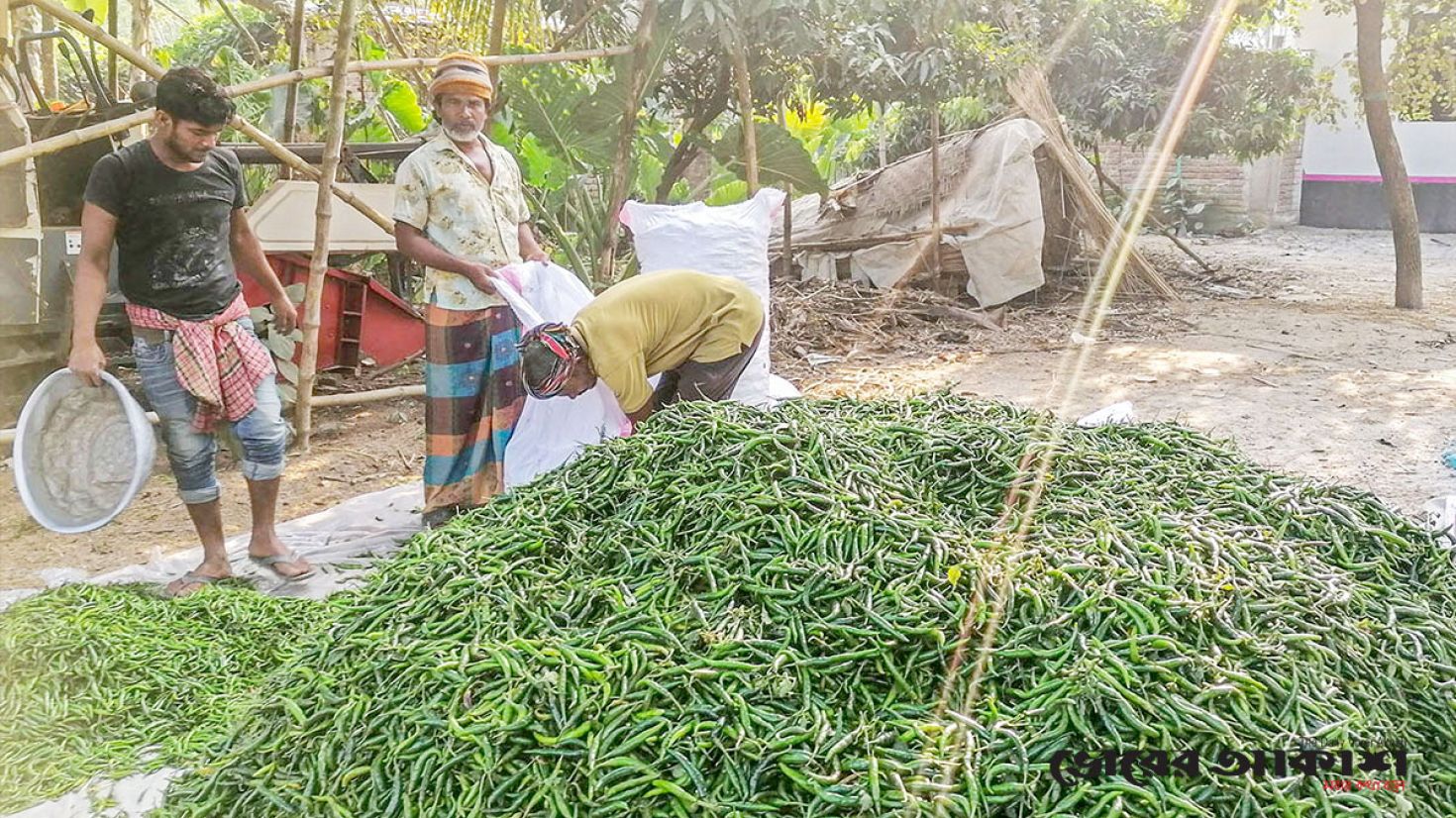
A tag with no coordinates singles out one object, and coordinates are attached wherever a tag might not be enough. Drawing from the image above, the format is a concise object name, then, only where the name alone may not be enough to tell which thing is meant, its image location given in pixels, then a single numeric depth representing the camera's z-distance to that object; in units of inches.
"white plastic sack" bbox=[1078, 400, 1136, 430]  146.4
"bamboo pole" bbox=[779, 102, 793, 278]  339.2
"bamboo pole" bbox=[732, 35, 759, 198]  230.2
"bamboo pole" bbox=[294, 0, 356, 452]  180.9
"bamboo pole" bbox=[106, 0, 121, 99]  204.1
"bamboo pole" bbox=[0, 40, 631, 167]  142.9
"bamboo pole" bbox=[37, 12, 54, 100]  267.6
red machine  229.5
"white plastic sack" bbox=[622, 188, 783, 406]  174.7
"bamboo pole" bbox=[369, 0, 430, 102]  246.1
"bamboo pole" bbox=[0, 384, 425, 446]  207.6
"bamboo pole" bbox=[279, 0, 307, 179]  204.5
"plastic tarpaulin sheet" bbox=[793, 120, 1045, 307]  335.3
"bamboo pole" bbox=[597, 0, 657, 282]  226.8
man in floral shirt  146.5
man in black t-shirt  123.9
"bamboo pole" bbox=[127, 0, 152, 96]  237.1
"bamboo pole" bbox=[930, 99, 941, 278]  318.7
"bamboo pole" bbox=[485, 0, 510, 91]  214.5
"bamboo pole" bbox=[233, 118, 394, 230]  172.6
